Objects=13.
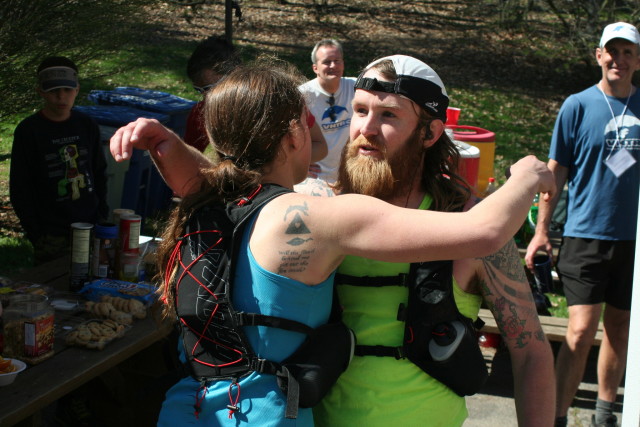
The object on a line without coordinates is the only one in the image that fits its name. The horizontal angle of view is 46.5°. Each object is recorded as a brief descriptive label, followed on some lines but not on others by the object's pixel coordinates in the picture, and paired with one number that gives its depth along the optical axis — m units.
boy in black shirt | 5.02
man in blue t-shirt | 4.24
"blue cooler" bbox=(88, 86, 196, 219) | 7.91
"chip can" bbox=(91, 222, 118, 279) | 3.53
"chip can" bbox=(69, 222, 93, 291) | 3.41
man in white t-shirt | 6.50
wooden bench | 5.09
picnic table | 2.50
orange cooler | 6.88
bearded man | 1.93
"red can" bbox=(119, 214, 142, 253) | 3.57
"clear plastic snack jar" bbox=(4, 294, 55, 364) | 2.76
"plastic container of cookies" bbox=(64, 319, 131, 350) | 2.95
